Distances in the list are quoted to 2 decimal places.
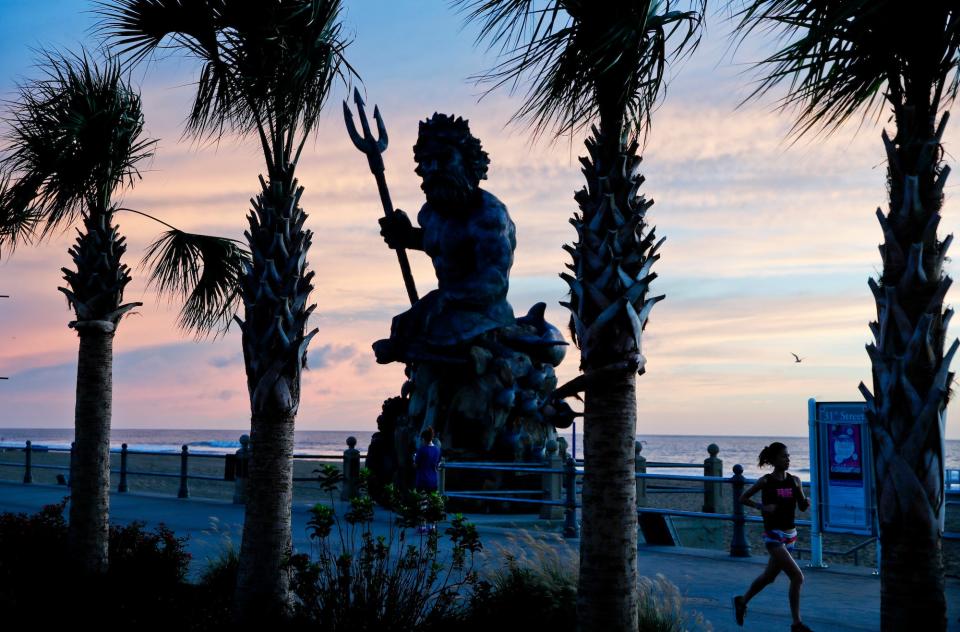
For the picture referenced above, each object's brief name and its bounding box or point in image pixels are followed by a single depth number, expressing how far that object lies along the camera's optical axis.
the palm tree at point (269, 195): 8.34
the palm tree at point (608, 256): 6.73
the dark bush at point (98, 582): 9.49
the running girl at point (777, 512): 9.17
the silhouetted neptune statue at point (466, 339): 18.86
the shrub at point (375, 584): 8.00
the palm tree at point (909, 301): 6.28
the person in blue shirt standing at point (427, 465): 15.65
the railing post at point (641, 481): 18.30
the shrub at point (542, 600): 8.06
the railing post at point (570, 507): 16.03
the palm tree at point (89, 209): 10.68
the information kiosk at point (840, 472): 12.55
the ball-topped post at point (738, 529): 14.11
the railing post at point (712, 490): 19.44
